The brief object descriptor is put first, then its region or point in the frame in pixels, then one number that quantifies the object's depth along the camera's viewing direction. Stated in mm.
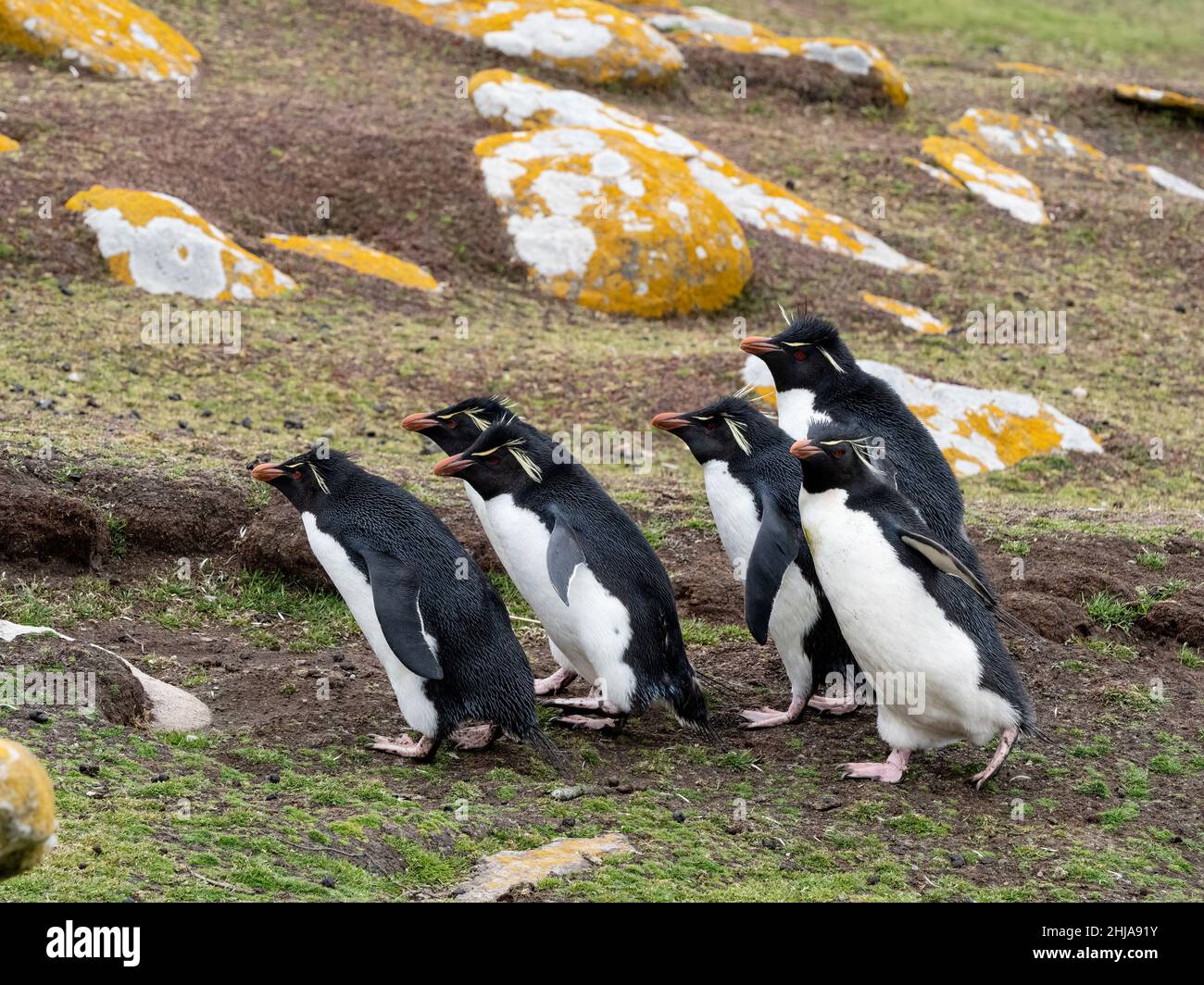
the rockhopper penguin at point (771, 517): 6465
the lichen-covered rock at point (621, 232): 13227
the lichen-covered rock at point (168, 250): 11516
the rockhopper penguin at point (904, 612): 5801
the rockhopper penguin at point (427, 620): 5758
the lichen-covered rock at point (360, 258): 12828
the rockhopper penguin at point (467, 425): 6789
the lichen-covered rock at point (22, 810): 3150
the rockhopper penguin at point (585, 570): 6082
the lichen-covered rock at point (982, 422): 10891
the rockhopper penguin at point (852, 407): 6602
